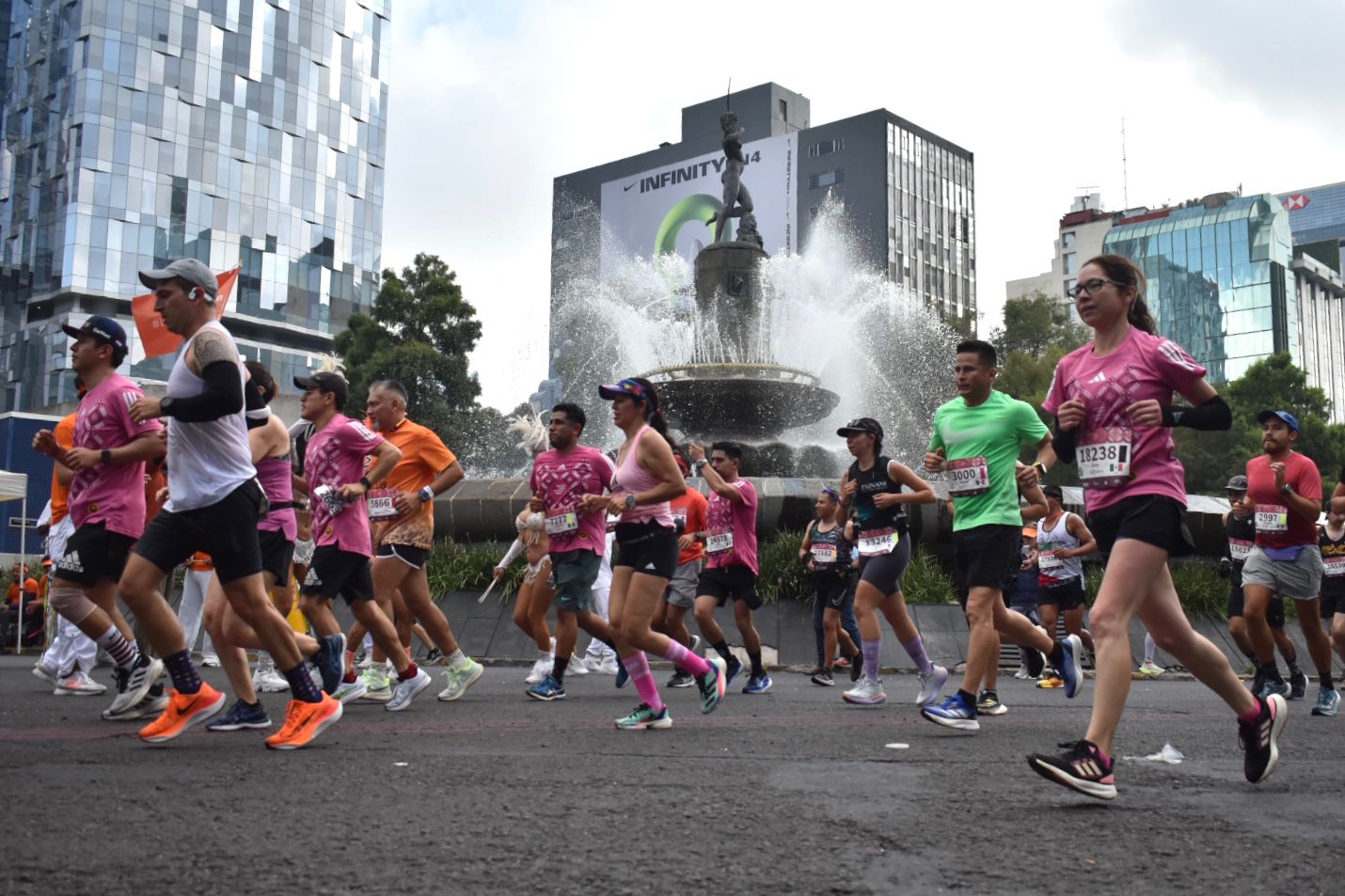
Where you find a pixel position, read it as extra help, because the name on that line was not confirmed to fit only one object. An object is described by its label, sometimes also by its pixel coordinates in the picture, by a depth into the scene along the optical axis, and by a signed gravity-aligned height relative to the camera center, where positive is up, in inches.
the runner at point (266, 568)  238.4 -3.8
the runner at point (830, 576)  418.3 -5.5
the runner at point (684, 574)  395.9 -5.0
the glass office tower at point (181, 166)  2891.2 +856.6
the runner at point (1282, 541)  329.7 +6.4
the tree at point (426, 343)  1701.5 +265.3
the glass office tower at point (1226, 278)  4264.3 +898.4
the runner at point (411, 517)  309.6 +8.0
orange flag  392.8 +64.8
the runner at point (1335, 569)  350.6 -0.4
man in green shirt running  265.9 +17.1
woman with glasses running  177.8 +12.0
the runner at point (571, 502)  300.8 +11.5
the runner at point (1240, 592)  356.2 -7.6
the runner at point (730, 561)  383.2 -1.2
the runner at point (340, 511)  281.6 +8.3
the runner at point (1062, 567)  441.7 -1.4
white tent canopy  614.9 +26.6
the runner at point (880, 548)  308.3 +2.6
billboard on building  3390.7 +906.8
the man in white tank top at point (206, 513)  213.3 +5.7
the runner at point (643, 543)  264.4 +2.5
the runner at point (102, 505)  268.2 +8.4
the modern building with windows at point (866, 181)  3390.7 +962.5
